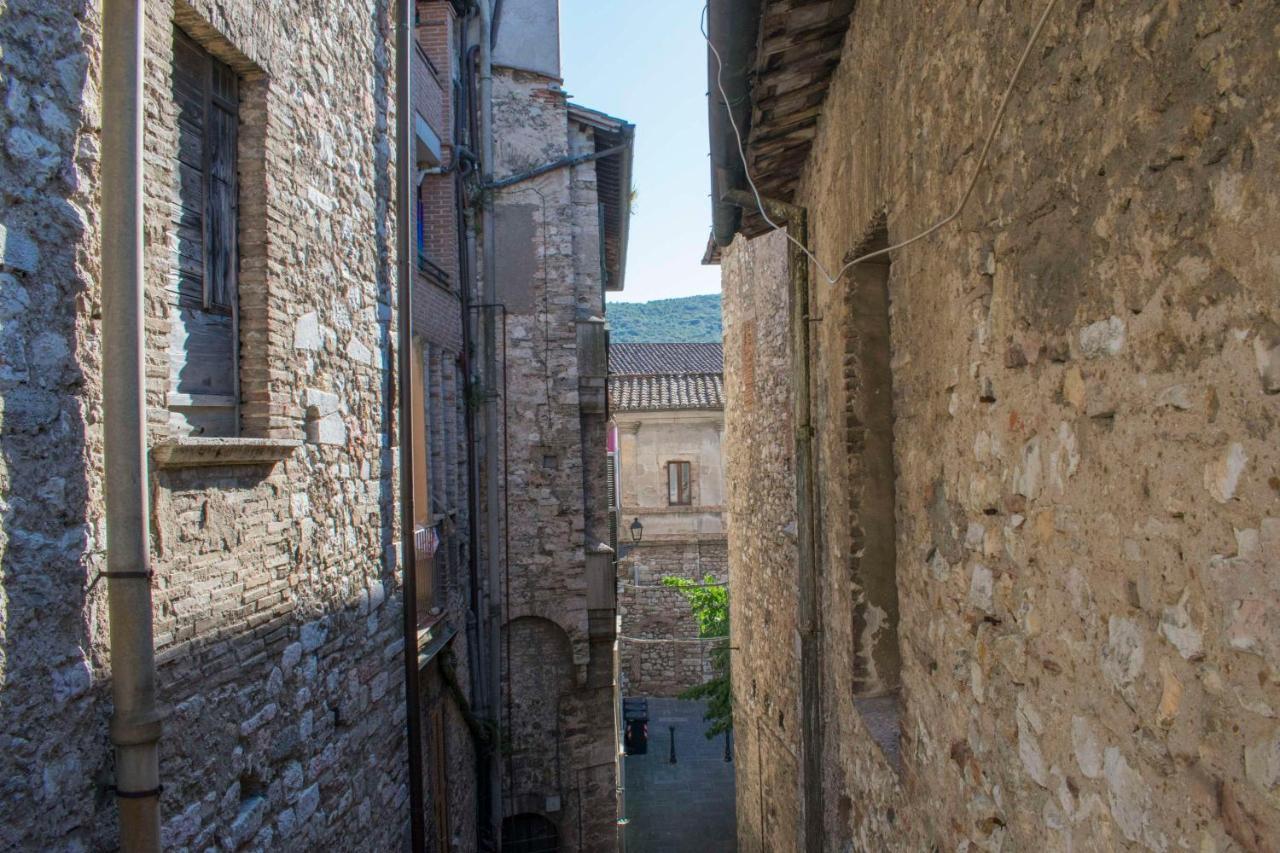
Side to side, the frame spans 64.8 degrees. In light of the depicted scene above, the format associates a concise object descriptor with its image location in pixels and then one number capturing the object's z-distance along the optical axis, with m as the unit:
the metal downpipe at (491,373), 10.19
